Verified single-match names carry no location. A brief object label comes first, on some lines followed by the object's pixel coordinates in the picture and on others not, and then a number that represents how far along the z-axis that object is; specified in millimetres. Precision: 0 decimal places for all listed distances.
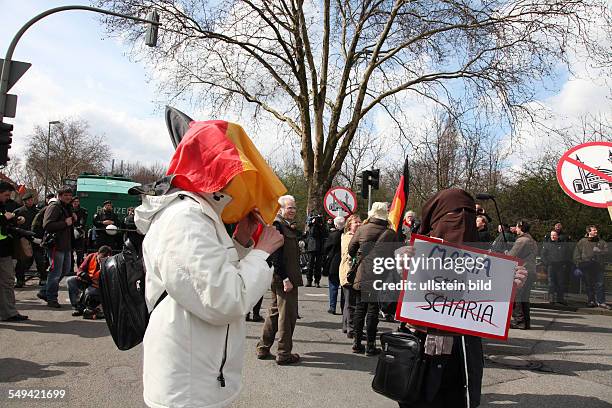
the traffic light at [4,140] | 8141
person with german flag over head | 1803
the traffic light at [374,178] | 13898
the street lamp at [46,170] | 43094
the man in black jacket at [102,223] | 12258
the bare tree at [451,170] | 25438
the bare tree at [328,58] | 17109
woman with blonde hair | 7340
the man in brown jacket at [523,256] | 8977
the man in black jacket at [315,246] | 13039
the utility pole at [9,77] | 9398
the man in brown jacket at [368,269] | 6488
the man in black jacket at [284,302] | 5801
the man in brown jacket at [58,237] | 8312
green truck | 19859
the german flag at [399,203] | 5919
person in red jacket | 7746
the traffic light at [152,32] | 13398
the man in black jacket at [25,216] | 10367
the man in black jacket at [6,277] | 7180
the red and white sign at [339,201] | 14016
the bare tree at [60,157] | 49025
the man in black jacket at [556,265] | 12406
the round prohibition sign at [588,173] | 4266
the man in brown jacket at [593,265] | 11945
